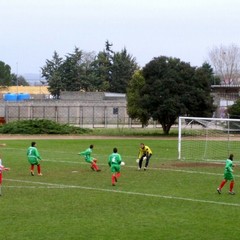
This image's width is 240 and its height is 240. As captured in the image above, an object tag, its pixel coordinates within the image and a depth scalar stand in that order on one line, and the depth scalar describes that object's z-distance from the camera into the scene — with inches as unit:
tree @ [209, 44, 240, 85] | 5570.9
